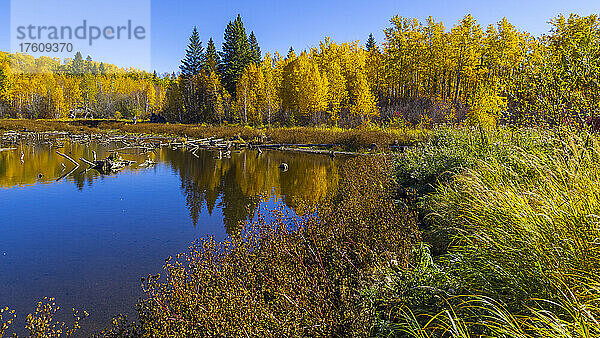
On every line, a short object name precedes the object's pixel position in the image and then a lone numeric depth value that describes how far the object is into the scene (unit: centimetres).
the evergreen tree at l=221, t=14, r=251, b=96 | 5147
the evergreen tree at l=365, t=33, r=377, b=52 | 6669
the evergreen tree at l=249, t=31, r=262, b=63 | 5486
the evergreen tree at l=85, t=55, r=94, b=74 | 10205
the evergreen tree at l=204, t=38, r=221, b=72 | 5416
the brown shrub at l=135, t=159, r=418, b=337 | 281
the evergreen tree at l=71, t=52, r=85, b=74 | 9944
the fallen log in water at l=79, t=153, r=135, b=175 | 1595
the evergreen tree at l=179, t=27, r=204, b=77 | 5853
